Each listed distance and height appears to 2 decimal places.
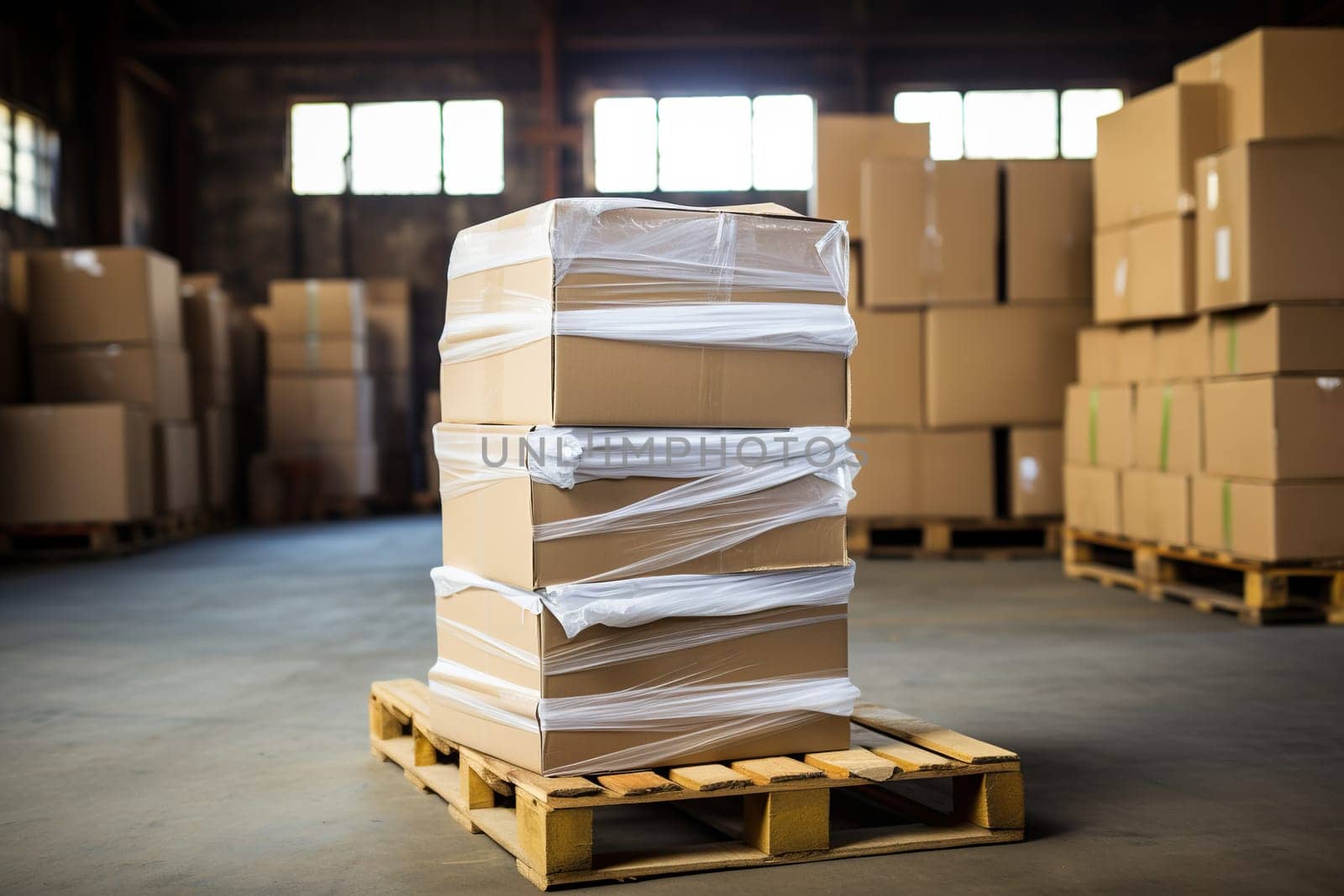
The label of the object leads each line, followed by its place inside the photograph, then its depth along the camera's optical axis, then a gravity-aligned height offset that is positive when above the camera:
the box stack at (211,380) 11.25 +0.31
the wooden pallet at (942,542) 8.18 -0.85
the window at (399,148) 14.88 +2.99
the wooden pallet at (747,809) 2.50 -0.82
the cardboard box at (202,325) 11.30 +0.77
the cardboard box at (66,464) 8.73 -0.30
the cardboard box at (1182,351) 6.10 +0.25
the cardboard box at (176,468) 9.81 -0.40
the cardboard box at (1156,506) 6.14 -0.50
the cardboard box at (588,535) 2.61 -0.25
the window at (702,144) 14.59 +2.93
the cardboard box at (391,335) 13.84 +0.82
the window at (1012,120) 14.52 +3.12
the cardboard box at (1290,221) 5.56 +0.76
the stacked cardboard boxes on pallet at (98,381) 8.78 +0.26
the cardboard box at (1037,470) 8.05 -0.40
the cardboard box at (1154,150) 6.14 +1.22
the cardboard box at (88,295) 9.32 +0.86
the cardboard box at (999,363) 7.93 +0.25
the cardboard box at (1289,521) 5.47 -0.50
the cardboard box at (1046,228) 7.96 +1.06
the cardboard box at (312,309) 12.34 +0.97
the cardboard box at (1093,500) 6.82 -0.51
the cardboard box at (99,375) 9.39 +0.30
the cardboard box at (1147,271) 6.15 +0.65
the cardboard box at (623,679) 2.62 -0.55
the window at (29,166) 11.59 +2.28
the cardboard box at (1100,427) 6.76 -0.12
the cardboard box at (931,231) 7.97 +1.06
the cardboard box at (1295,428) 5.48 -0.11
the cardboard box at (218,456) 11.21 -0.35
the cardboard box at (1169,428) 6.07 -0.12
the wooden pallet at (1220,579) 5.55 -0.86
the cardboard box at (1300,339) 5.52 +0.26
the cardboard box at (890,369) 8.01 +0.23
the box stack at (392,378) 13.82 +0.37
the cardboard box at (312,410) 12.34 +0.04
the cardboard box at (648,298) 2.64 +0.23
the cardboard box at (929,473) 8.05 -0.40
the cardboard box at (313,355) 12.34 +0.54
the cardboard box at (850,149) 8.32 +1.62
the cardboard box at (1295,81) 5.74 +1.39
